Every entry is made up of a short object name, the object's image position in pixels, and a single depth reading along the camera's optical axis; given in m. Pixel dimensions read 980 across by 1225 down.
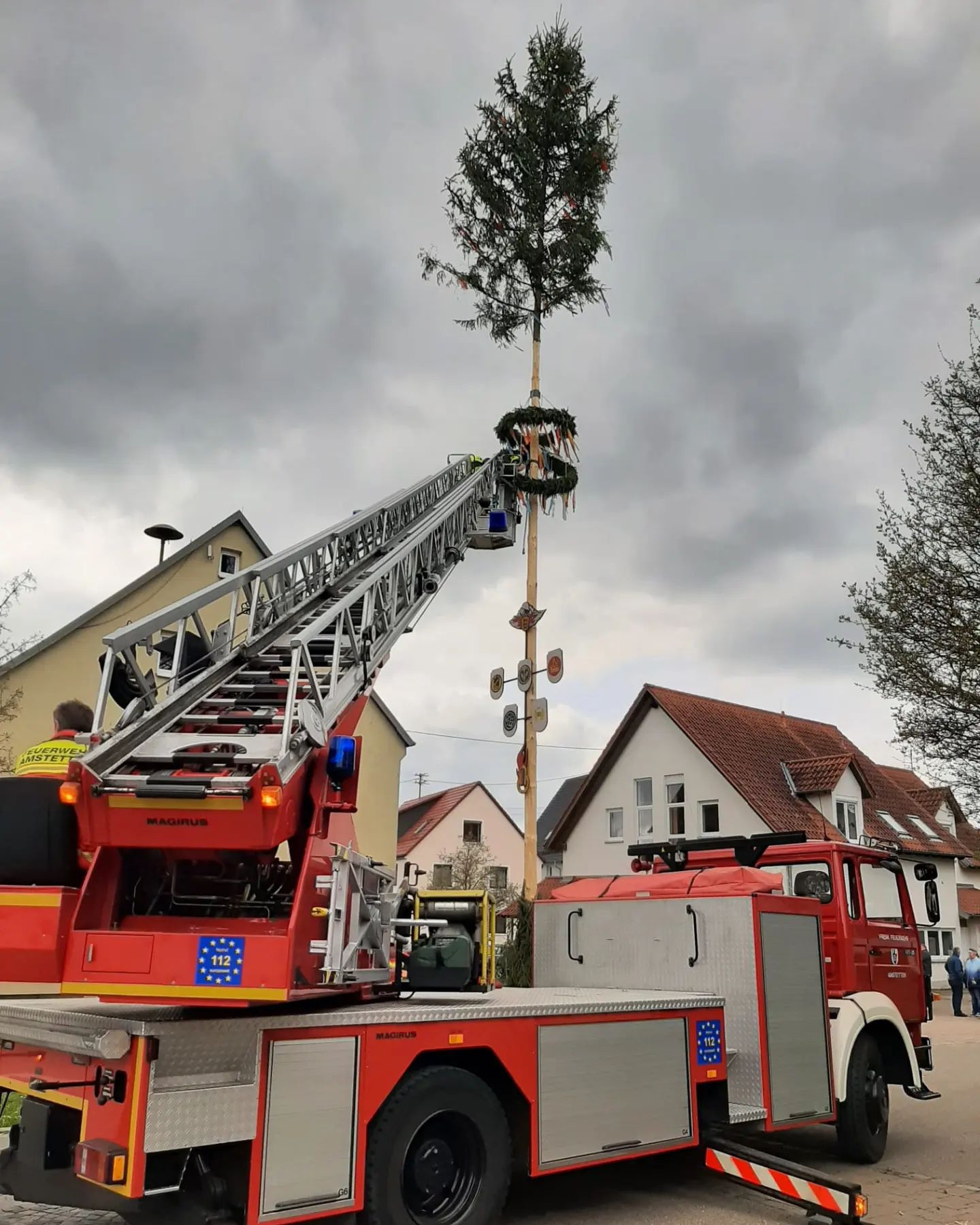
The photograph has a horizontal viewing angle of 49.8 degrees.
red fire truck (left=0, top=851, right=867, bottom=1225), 5.00
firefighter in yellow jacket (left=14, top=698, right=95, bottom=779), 6.12
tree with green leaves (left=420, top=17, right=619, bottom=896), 17.58
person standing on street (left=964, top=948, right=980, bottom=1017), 22.58
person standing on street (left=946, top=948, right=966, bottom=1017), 22.80
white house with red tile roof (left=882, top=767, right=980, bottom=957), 33.47
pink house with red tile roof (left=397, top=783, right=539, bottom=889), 41.47
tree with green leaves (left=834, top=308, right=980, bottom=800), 9.21
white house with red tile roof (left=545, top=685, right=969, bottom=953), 27.12
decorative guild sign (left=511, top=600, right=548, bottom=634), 15.95
